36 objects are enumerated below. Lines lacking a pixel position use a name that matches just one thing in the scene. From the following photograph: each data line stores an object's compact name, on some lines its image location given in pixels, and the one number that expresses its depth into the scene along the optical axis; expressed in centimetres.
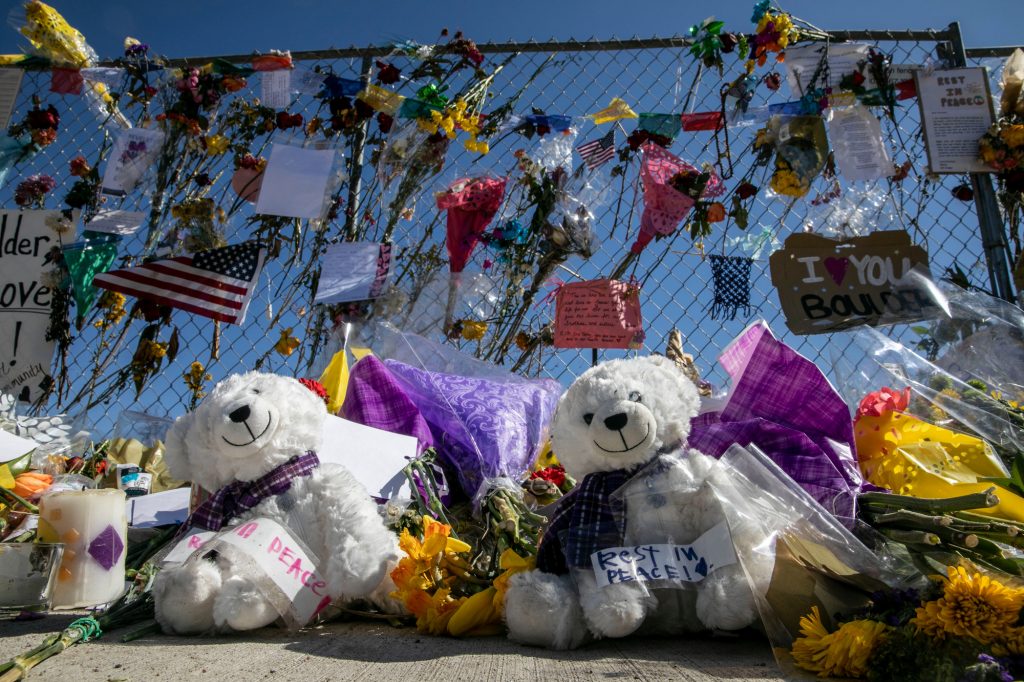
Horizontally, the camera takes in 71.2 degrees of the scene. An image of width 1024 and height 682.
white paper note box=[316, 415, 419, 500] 153
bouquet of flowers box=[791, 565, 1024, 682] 73
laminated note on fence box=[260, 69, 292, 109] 294
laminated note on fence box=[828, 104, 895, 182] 258
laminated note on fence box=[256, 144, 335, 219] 271
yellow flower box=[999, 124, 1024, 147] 250
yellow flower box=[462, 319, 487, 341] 260
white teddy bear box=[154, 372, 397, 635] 112
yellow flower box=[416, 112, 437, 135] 278
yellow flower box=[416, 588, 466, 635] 112
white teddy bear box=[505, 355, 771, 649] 102
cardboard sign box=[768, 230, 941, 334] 240
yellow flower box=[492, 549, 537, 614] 109
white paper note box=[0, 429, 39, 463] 169
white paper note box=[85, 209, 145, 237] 284
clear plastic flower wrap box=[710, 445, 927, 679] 93
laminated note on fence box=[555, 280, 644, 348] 243
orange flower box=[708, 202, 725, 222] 260
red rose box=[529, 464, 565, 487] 162
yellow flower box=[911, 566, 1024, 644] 74
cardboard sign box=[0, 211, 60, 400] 278
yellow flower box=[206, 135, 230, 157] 300
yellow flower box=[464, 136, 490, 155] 278
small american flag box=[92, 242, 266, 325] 267
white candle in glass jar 129
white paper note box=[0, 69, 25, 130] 308
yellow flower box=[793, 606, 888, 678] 82
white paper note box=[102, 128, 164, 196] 287
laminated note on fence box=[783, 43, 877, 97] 267
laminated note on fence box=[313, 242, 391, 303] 265
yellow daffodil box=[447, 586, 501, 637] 110
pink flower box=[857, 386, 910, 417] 140
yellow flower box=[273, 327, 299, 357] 269
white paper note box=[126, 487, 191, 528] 176
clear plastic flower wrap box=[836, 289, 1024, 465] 138
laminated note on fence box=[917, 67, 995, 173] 259
